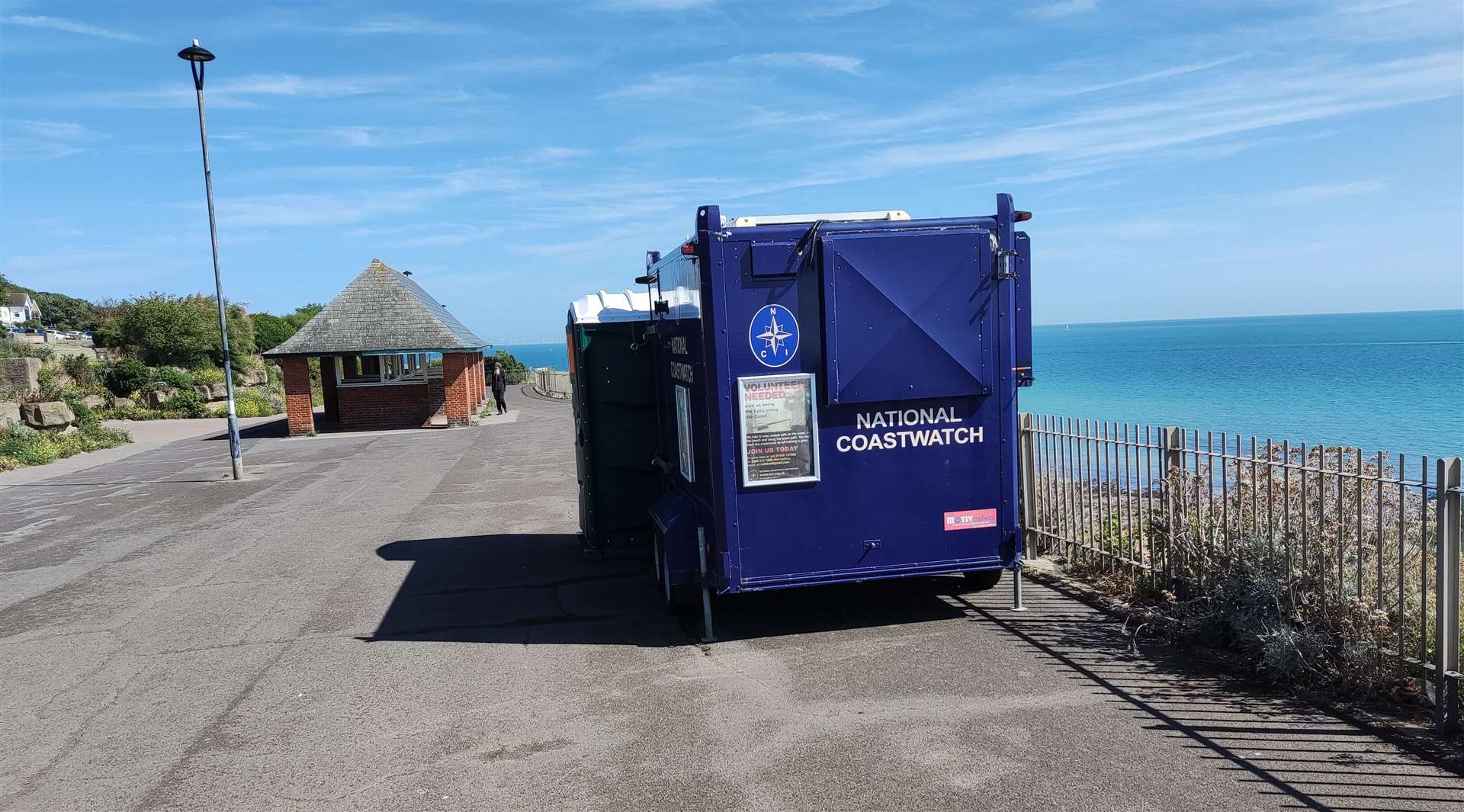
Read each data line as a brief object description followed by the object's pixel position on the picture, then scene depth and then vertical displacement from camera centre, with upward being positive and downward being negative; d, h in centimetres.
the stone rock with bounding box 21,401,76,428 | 2647 -114
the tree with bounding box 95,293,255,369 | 4234 +153
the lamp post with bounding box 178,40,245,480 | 1753 +248
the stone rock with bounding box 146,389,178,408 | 3691 -118
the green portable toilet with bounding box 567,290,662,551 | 964 -71
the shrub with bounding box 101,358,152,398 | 3716 -33
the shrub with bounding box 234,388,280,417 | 3856 -164
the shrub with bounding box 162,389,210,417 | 3672 -144
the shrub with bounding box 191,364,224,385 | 4041 -40
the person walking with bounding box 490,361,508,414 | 3297 -121
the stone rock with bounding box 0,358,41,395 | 2997 -6
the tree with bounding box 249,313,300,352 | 6069 +196
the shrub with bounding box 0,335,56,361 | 3419 +85
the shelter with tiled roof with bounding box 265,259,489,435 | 2811 -12
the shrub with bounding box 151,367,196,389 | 3791 -43
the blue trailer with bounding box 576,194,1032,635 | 673 -41
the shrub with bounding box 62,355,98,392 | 3615 -5
